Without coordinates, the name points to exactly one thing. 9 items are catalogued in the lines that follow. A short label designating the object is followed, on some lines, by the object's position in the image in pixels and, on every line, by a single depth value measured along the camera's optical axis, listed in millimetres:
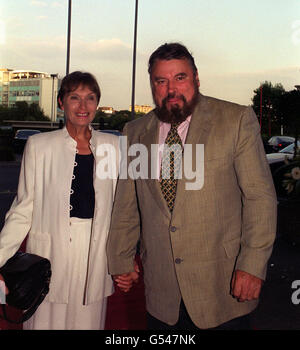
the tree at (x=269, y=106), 65562
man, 2305
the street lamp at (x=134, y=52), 28750
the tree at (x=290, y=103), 26962
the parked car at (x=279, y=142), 29225
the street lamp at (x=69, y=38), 27925
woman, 2754
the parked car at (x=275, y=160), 13023
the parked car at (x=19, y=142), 30719
